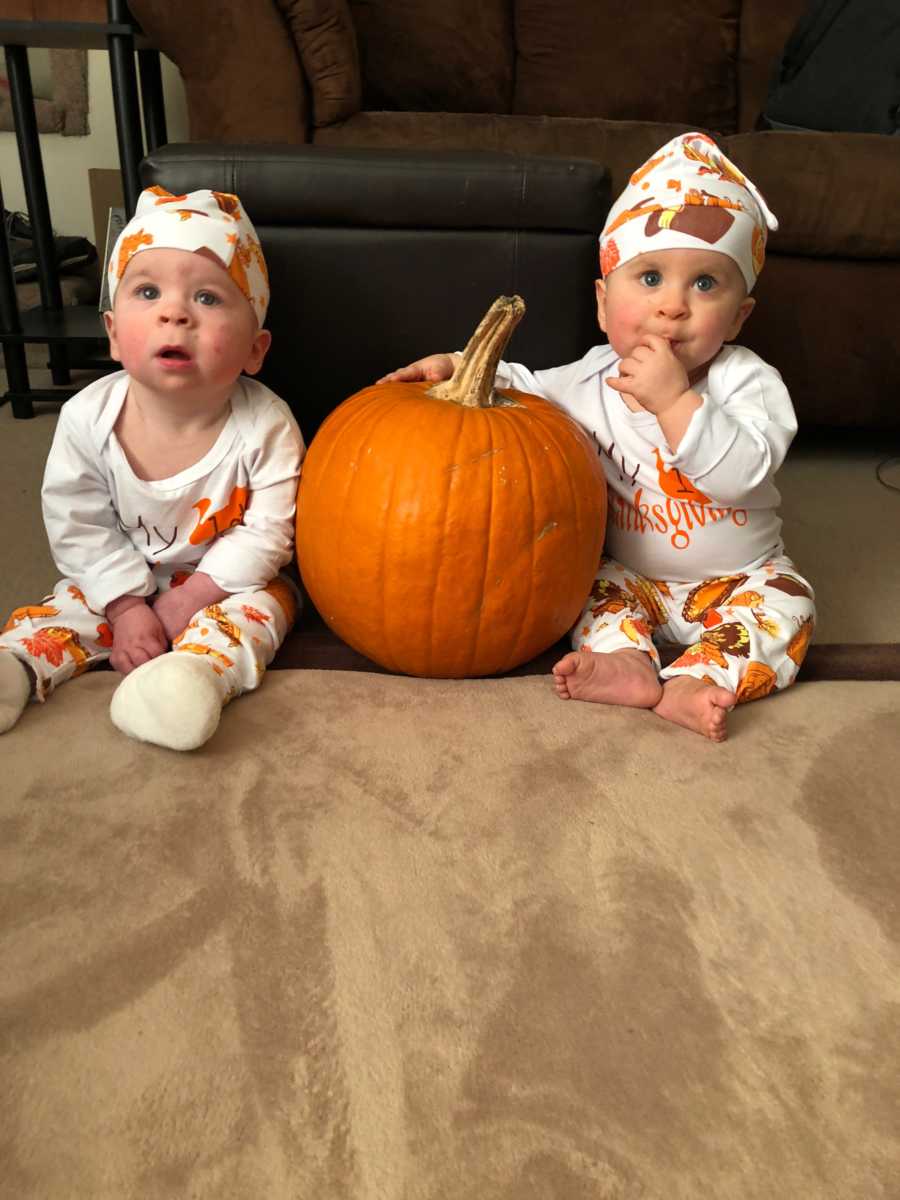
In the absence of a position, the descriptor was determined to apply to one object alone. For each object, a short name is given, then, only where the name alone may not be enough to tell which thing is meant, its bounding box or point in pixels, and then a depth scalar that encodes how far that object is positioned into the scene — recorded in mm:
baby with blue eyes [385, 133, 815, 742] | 1150
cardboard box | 3164
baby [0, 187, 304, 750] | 1151
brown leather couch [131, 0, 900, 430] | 1975
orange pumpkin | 1087
